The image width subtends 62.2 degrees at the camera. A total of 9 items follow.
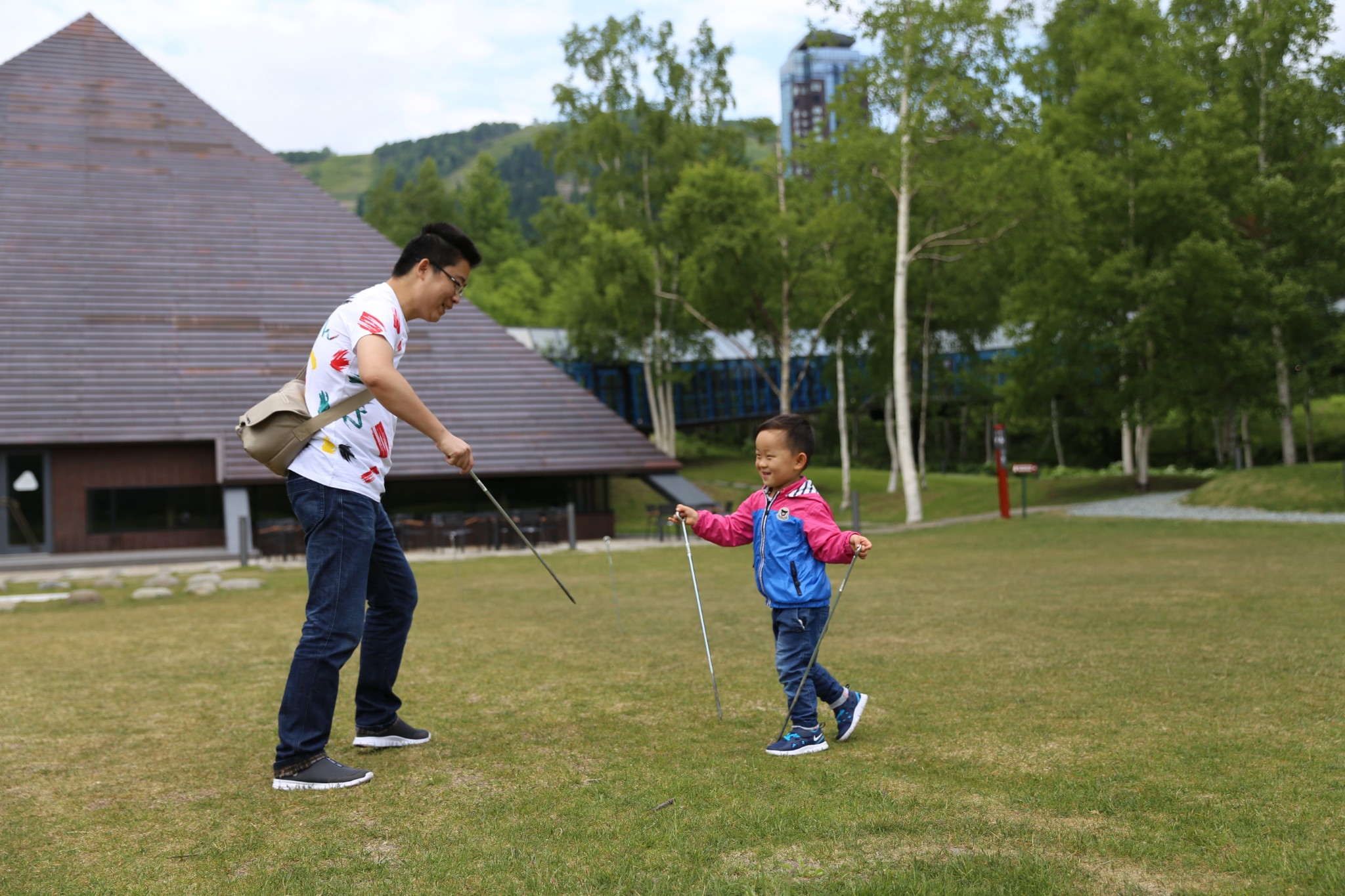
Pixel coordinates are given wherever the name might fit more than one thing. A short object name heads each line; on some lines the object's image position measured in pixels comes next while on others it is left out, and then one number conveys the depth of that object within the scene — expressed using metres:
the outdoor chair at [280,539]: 20.47
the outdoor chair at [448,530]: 22.36
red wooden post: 21.20
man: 4.00
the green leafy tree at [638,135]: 34.59
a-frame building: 23.34
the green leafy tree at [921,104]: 22.39
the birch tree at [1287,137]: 26.78
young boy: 4.40
